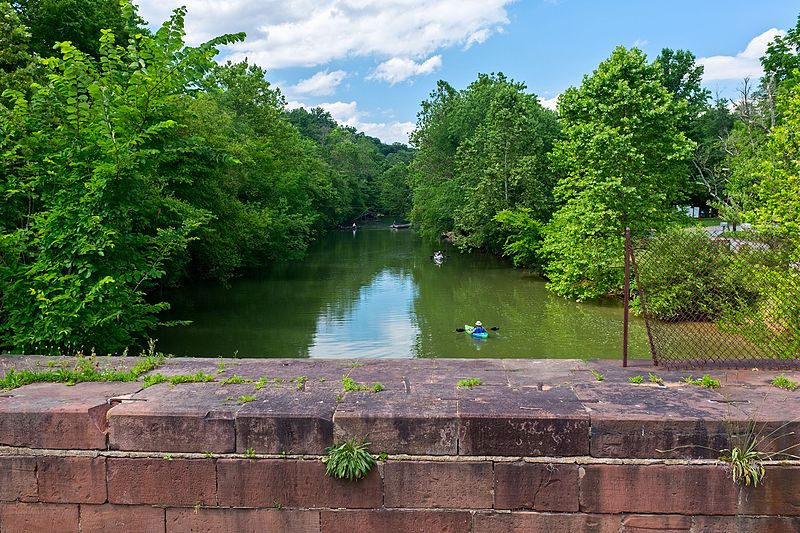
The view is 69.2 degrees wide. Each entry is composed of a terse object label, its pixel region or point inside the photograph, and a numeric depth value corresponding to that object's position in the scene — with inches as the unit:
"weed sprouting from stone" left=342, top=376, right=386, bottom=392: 181.9
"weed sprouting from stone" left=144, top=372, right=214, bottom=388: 193.2
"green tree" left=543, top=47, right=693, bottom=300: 789.9
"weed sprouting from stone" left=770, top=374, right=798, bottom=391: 178.7
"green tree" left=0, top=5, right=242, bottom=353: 253.1
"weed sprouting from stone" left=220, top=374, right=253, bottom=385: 192.2
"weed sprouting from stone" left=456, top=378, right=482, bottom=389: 183.9
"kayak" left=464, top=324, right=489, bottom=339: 679.3
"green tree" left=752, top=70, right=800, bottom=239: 455.8
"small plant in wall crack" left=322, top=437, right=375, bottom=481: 155.6
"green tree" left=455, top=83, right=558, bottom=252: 1211.4
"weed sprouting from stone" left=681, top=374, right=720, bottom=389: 179.8
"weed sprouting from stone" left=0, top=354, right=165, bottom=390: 194.2
